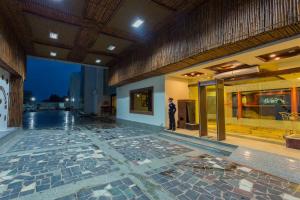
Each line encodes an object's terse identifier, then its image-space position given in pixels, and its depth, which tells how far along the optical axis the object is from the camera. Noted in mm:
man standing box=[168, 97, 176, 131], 7248
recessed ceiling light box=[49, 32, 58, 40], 6542
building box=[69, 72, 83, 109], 27744
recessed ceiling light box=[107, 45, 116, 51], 8055
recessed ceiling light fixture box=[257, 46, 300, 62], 4383
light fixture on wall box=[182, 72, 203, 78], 7684
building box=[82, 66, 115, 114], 18578
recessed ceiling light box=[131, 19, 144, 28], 5664
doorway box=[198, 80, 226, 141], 5359
